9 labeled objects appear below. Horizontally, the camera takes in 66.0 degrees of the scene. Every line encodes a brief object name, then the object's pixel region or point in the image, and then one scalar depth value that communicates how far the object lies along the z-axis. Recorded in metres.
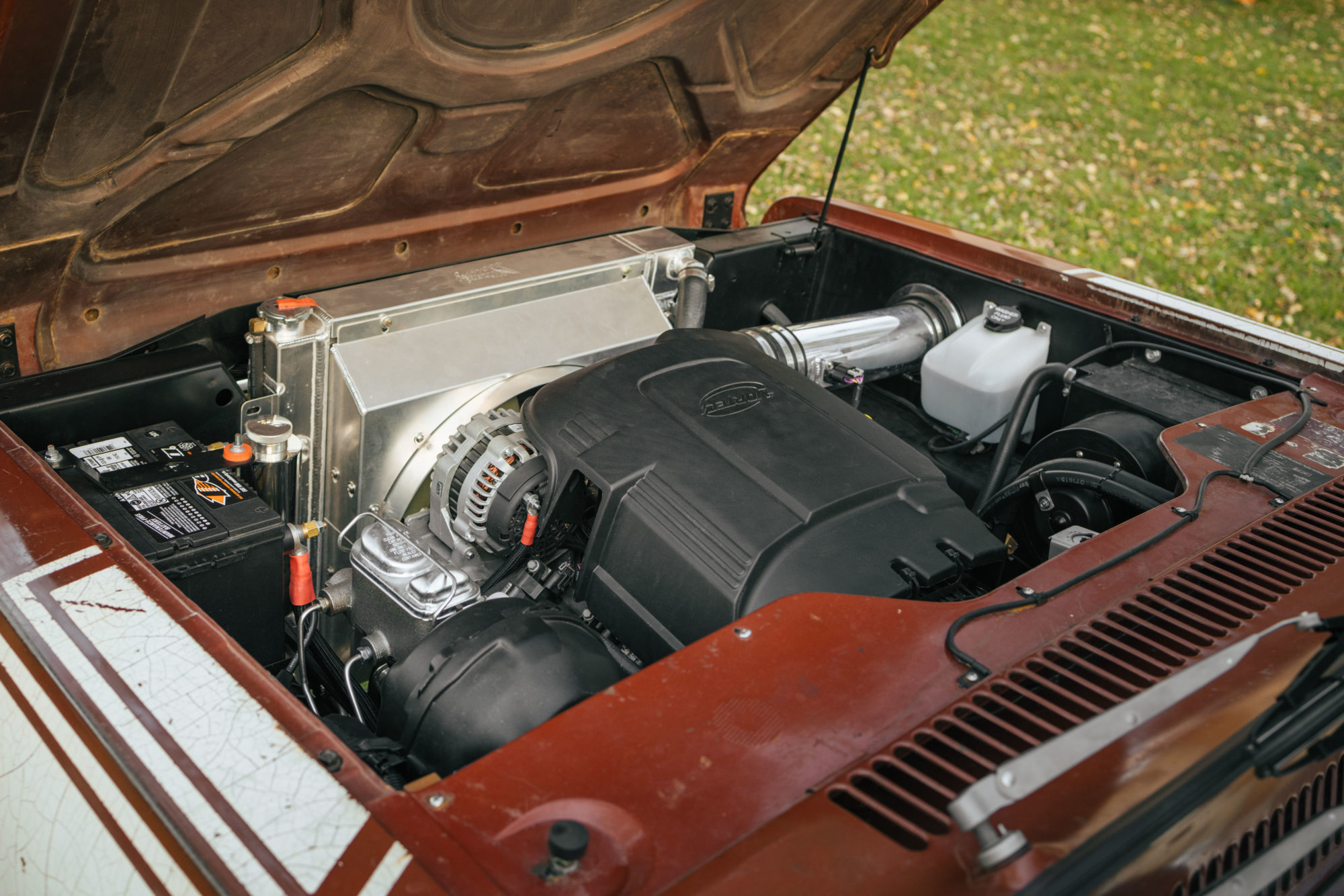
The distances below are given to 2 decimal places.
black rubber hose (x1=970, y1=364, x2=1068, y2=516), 2.15
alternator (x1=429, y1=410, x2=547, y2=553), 1.78
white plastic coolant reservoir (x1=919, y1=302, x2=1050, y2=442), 2.42
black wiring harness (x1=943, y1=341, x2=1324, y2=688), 1.31
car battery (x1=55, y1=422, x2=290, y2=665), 1.52
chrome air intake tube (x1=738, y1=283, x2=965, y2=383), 2.32
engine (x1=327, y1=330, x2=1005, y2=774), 1.39
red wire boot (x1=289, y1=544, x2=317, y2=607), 1.71
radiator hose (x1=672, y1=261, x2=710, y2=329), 2.38
